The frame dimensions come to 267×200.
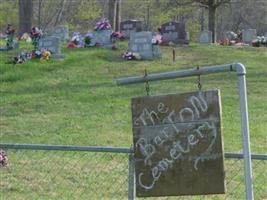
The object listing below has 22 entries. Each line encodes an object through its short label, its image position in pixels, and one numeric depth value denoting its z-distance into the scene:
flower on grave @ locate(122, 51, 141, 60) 18.81
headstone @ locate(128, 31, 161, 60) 18.92
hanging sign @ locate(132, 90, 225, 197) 4.00
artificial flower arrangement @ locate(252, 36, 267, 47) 24.73
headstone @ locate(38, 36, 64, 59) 18.17
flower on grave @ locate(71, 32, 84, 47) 21.83
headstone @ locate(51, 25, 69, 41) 26.12
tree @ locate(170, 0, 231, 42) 31.08
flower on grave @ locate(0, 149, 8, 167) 7.82
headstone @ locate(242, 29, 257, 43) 28.10
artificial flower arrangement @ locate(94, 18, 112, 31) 21.12
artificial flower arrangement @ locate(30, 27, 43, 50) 18.71
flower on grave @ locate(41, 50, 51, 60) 17.80
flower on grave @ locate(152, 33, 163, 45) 20.06
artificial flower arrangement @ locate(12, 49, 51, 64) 17.59
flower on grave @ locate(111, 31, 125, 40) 21.64
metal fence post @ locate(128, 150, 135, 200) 4.61
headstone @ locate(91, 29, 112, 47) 21.44
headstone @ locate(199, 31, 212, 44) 27.00
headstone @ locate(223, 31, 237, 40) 30.80
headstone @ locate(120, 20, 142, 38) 26.73
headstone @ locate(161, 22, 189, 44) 23.53
